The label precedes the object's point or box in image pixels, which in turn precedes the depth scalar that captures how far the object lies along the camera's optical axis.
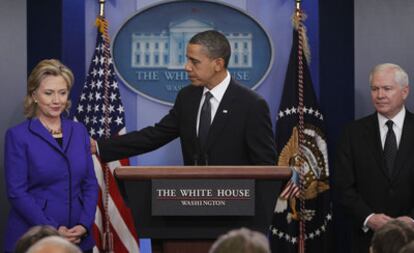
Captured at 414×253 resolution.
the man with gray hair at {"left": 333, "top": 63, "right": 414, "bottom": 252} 8.65
